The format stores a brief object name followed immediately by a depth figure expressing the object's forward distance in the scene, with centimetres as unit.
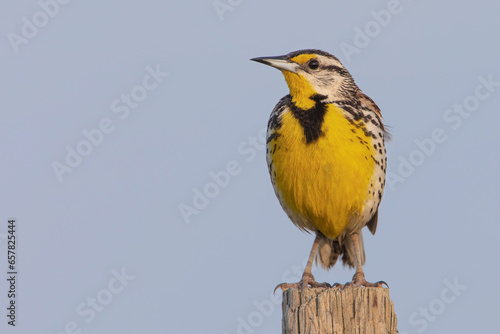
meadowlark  937
